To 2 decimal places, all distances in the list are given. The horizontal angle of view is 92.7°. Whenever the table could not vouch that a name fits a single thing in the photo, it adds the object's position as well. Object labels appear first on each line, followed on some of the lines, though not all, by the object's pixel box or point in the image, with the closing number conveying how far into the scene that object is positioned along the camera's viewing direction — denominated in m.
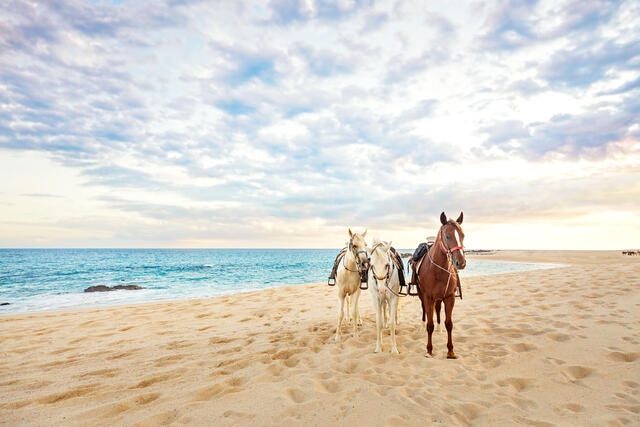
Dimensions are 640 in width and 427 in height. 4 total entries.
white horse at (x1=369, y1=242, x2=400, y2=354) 5.50
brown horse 5.14
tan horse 6.53
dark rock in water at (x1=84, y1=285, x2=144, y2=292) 19.76
